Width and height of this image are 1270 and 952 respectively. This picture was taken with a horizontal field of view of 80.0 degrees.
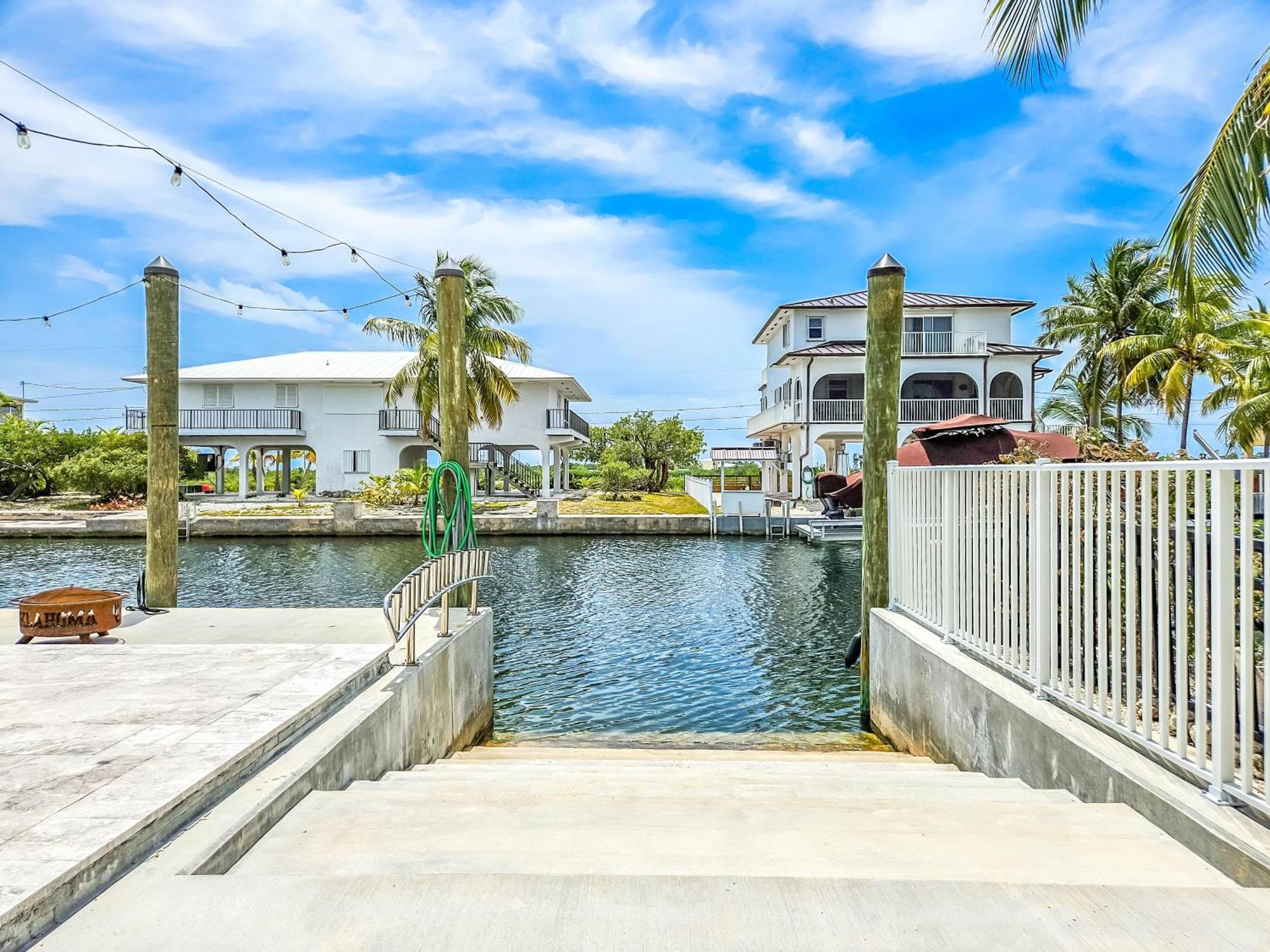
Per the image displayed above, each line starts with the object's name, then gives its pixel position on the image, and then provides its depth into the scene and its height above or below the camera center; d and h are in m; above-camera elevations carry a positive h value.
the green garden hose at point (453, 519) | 6.61 -0.35
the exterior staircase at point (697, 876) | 2.04 -1.26
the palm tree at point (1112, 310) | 33.38 +7.61
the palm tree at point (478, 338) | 25.44 +4.90
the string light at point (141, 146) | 7.96 +4.05
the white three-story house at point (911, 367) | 31.44 +4.80
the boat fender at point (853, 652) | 7.82 -1.78
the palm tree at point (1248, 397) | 18.41 +2.49
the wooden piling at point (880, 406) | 6.68 +0.67
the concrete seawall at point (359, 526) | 26.03 -1.48
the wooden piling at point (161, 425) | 7.77 +0.61
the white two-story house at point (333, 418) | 36.22 +3.17
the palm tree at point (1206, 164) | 5.76 +2.44
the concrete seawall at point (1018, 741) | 2.68 -1.31
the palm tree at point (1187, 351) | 25.56 +4.44
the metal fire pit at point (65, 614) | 5.98 -1.04
